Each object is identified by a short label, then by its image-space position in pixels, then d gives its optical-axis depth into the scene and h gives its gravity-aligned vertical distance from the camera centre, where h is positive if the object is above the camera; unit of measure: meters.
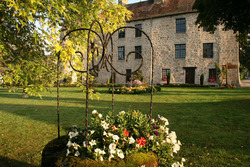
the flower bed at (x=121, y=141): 2.17 -0.86
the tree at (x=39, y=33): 3.30 +1.08
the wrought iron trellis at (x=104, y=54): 2.32 +0.34
